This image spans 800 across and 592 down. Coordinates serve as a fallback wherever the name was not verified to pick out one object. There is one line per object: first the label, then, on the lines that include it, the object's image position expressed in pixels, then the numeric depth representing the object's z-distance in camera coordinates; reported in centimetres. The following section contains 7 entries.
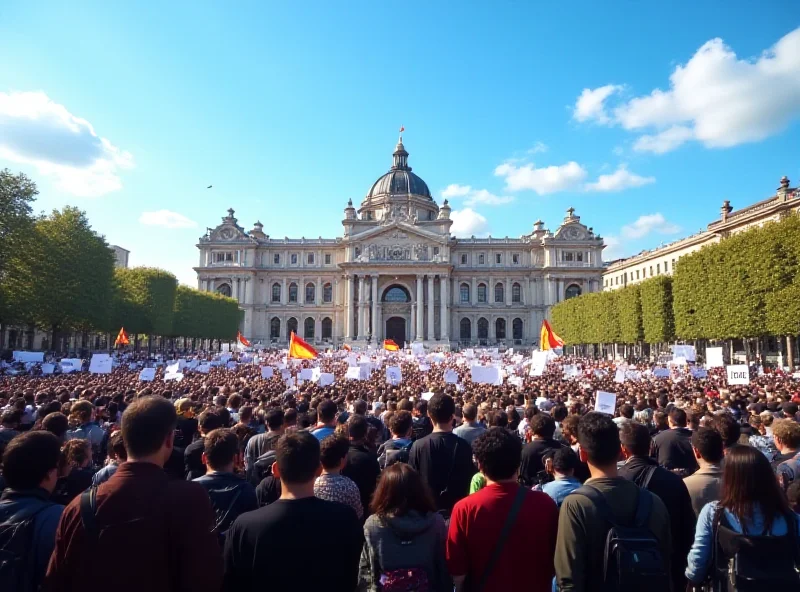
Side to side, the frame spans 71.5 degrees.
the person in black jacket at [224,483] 454
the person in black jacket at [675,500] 464
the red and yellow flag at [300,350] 2684
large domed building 8019
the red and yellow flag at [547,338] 3161
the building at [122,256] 11096
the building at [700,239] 5046
